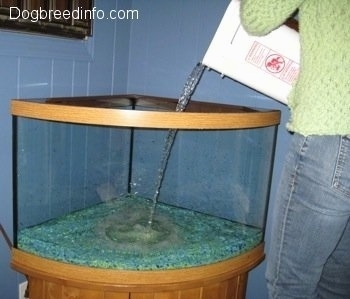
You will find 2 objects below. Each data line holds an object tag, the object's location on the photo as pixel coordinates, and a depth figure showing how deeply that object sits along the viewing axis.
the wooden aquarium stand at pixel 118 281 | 0.90
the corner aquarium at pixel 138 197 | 0.91
